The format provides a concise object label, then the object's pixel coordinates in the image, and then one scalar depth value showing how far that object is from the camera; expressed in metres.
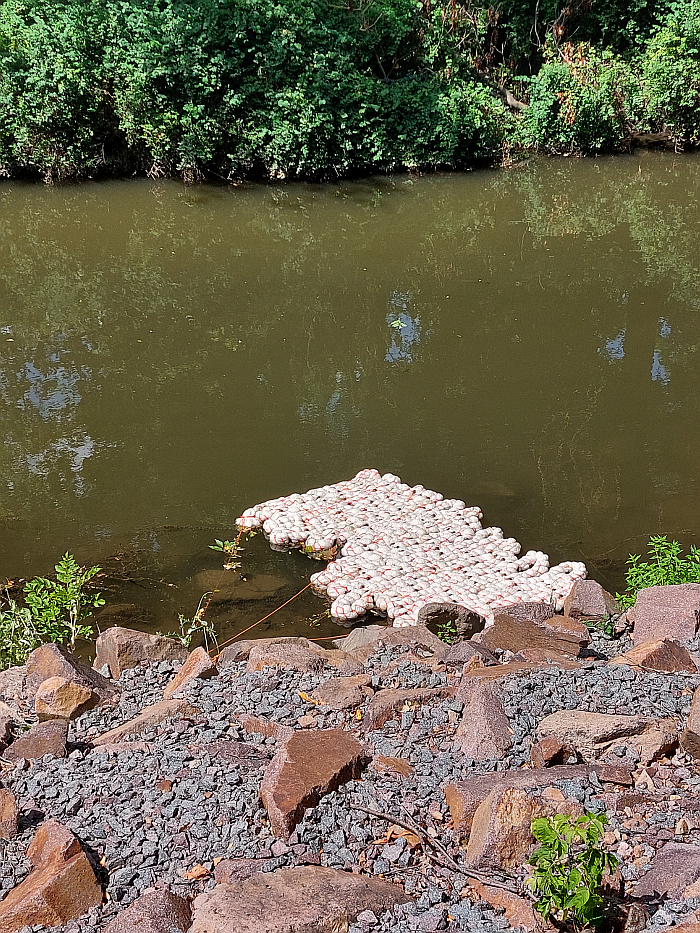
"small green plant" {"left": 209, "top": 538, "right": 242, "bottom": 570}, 5.45
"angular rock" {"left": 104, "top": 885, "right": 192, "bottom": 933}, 2.22
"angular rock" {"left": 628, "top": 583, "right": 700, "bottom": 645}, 4.11
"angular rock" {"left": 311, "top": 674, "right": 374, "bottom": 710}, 3.47
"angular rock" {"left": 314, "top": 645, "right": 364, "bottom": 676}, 3.98
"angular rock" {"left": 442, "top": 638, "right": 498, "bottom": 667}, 3.88
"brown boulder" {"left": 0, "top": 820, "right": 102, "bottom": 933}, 2.28
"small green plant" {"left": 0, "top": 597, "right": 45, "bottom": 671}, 4.46
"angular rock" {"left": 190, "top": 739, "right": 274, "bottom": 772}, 2.97
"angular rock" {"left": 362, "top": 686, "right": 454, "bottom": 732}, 3.29
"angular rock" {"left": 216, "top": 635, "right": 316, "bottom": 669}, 4.13
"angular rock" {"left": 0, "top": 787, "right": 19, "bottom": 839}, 2.64
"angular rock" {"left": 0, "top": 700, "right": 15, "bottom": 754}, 3.34
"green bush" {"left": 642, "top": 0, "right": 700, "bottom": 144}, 16.23
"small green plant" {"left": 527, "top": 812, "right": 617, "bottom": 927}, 2.09
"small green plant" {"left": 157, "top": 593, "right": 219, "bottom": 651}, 4.71
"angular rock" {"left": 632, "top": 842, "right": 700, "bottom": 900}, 2.27
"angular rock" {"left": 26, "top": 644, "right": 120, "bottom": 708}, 3.71
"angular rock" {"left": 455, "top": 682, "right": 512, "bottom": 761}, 3.00
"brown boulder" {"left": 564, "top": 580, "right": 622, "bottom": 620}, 4.64
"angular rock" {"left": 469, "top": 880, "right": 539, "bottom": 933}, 2.21
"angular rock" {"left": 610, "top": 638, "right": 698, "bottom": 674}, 3.66
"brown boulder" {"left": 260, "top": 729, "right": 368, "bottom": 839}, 2.59
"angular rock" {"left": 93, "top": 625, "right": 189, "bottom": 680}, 4.15
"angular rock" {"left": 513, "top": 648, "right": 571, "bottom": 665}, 3.81
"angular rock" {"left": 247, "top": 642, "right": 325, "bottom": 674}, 3.88
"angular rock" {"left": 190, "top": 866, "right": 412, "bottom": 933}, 2.17
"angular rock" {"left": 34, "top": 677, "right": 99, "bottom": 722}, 3.56
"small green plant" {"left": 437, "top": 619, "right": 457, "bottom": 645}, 4.71
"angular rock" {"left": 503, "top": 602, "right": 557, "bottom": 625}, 4.51
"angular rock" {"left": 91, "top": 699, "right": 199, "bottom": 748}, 3.26
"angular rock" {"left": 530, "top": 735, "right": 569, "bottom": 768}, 2.89
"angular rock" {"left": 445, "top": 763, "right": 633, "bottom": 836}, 2.61
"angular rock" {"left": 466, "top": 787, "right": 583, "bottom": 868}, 2.38
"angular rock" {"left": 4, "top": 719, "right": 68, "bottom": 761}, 3.15
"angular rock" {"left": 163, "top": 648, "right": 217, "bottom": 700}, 3.78
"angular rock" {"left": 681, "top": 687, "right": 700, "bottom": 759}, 2.89
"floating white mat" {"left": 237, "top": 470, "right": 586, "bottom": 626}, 5.16
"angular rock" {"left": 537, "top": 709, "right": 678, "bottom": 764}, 2.93
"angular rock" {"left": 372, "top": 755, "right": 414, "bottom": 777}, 2.89
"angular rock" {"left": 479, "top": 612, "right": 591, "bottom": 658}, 4.05
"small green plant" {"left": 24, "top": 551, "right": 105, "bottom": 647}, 4.68
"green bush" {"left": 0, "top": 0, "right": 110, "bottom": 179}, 13.42
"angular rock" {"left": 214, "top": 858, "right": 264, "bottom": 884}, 2.41
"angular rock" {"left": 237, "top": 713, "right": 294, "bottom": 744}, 3.19
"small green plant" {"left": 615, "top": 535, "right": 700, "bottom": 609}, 4.95
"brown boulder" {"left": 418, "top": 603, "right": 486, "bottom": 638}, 4.77
